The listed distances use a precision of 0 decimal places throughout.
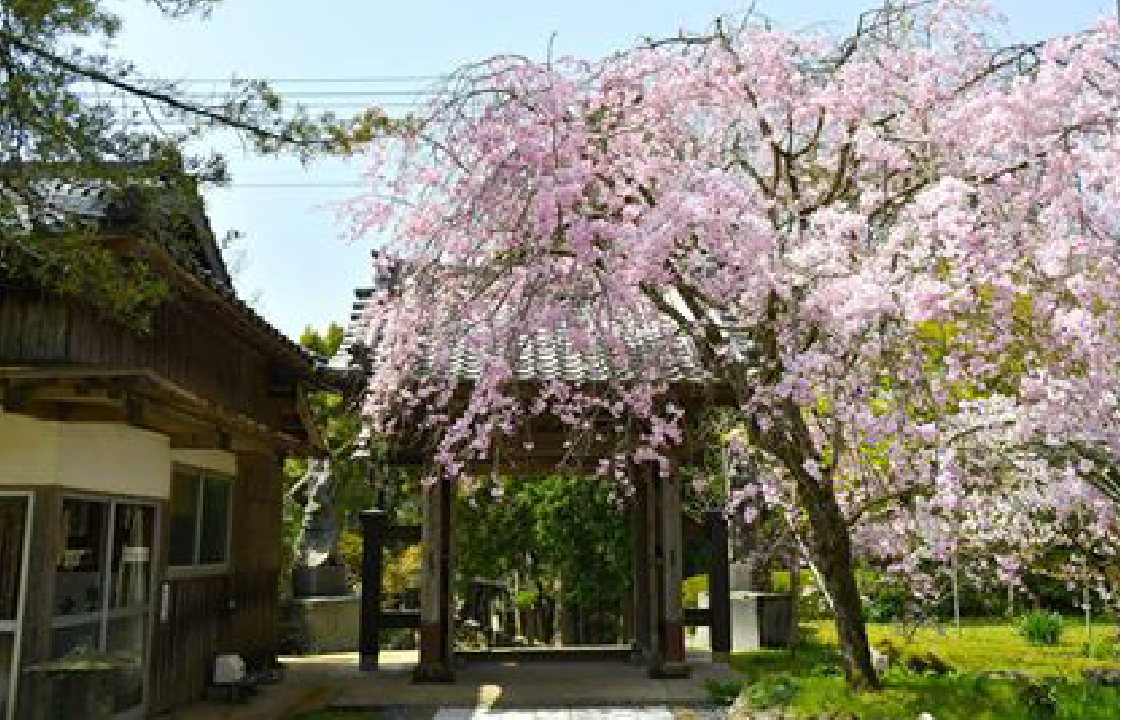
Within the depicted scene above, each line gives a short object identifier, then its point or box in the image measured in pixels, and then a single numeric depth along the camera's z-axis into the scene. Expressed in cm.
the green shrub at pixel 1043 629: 1191
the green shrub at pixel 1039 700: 531
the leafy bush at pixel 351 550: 1623
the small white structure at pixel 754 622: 1255
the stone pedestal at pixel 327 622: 1286
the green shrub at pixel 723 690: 814
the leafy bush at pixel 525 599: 1783
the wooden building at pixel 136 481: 592
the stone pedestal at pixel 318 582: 1341
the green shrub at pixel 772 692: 624
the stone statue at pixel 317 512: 1517
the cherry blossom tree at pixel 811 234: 512
